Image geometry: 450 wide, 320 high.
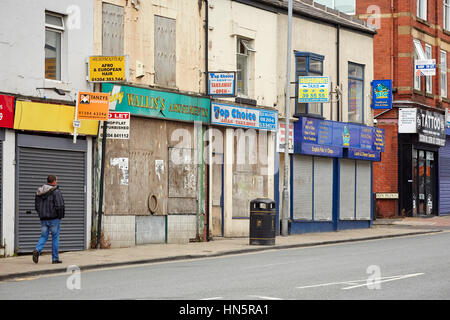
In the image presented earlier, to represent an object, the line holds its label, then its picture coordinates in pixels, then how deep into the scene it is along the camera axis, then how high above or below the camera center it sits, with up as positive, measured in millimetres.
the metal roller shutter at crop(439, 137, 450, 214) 42375 +720
